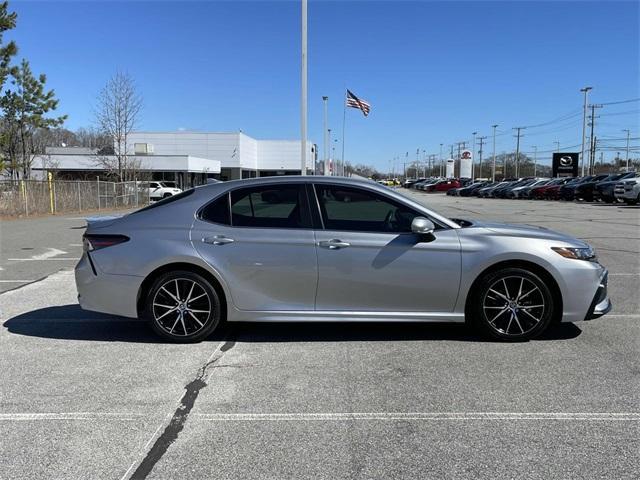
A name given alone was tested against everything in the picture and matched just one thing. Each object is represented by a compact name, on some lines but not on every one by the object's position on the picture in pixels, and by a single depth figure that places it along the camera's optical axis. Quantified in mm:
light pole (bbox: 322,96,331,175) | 54200
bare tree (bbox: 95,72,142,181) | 37969
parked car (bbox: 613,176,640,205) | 29391
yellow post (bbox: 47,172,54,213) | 26562
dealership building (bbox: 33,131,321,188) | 52344
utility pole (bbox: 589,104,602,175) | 74900
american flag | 36344
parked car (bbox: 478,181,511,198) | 56134
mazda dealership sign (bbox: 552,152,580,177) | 69375
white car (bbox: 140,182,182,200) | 40766
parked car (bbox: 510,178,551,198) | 49375
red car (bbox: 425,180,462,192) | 76188
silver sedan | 5180
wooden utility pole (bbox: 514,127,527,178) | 107344
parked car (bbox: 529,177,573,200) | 44956
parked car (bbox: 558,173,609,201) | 39019
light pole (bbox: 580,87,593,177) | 68125
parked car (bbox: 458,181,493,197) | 62906
